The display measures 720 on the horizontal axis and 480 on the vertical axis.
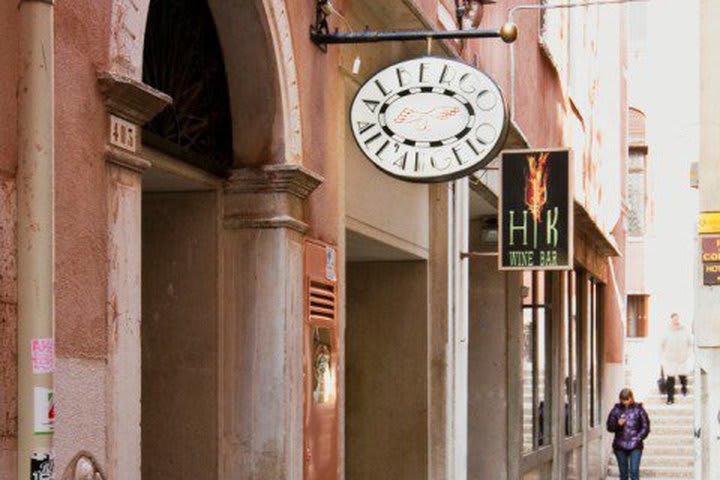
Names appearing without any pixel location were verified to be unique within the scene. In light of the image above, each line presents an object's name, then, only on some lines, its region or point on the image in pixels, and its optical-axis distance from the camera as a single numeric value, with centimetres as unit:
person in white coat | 3156
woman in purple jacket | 2280
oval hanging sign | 995
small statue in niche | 968
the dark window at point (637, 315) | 3619
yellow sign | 1741
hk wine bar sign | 1527
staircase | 2738
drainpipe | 513
